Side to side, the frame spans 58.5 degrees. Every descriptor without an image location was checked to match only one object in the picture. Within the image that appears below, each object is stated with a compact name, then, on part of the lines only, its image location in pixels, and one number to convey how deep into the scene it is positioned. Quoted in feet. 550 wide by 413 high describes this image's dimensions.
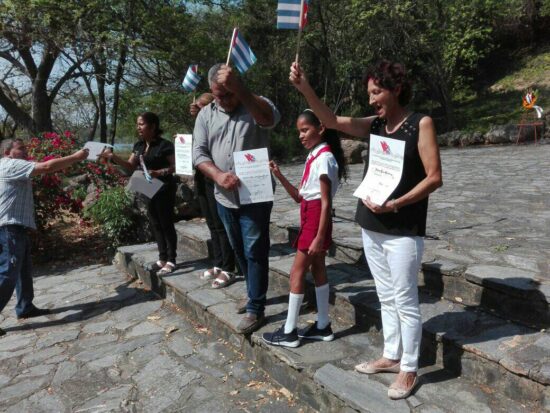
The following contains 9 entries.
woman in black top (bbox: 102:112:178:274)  17.02
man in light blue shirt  15.38
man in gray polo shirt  11.97
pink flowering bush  23.50
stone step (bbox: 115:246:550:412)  9.02
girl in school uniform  10.79
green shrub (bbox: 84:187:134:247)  23.45
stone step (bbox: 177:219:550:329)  10.58
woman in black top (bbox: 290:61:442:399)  8.68
